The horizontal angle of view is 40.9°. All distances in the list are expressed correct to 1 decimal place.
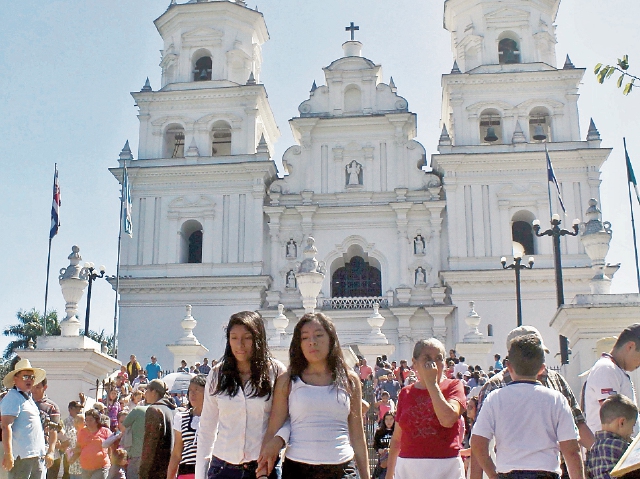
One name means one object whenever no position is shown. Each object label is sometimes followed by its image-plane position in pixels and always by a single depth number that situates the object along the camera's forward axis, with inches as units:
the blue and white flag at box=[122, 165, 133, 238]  1102.4
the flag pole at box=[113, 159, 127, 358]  940.8
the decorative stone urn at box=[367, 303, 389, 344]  950.4
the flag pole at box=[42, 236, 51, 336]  735.1
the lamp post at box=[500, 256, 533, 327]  848.9
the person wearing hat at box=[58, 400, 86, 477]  439.2
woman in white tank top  203.9
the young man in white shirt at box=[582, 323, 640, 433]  245.8
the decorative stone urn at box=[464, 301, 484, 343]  1052.5
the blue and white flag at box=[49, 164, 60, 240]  834.8
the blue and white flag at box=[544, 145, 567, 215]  980.2
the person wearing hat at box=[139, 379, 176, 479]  290.0
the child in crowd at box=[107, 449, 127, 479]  349.1
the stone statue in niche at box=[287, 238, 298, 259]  1273.4
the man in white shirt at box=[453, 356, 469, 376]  804.3
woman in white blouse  210.2
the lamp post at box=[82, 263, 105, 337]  916.9
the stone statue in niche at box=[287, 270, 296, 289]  1258.0
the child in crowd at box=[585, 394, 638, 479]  220.8
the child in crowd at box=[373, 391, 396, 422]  496.0
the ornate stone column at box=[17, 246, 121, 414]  569.3
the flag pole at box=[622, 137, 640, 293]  682.8
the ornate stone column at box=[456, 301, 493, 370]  1037.8
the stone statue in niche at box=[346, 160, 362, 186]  1302.9
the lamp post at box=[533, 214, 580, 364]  677.9
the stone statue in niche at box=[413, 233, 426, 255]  1258.0
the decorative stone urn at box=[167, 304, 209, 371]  1043.3
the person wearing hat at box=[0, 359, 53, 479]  305.0
